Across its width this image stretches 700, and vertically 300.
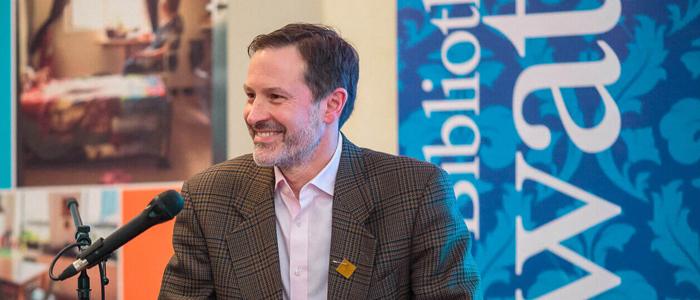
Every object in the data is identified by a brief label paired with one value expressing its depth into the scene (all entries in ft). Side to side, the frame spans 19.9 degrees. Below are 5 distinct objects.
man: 10.68
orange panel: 13.02
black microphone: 9.65
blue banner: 12.21
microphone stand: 10.03
